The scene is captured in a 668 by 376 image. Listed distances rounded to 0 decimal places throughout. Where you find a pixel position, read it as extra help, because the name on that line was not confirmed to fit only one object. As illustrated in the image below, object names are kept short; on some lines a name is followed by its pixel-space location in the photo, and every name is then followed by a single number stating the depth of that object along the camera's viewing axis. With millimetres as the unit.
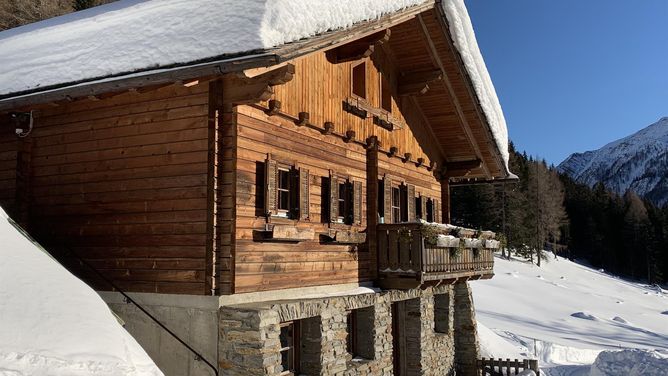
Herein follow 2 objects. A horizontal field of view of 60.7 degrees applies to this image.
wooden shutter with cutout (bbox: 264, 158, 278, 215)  9758
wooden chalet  8906
